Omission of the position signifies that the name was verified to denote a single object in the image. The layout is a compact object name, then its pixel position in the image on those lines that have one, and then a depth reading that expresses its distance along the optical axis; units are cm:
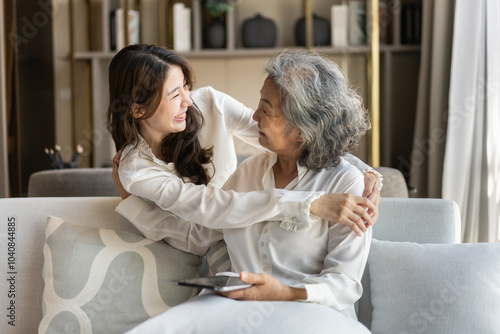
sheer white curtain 321
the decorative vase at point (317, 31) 442
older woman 144
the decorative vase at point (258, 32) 445
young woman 160
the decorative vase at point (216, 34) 448
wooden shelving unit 443
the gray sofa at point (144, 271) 164
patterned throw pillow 176
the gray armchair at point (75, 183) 262
